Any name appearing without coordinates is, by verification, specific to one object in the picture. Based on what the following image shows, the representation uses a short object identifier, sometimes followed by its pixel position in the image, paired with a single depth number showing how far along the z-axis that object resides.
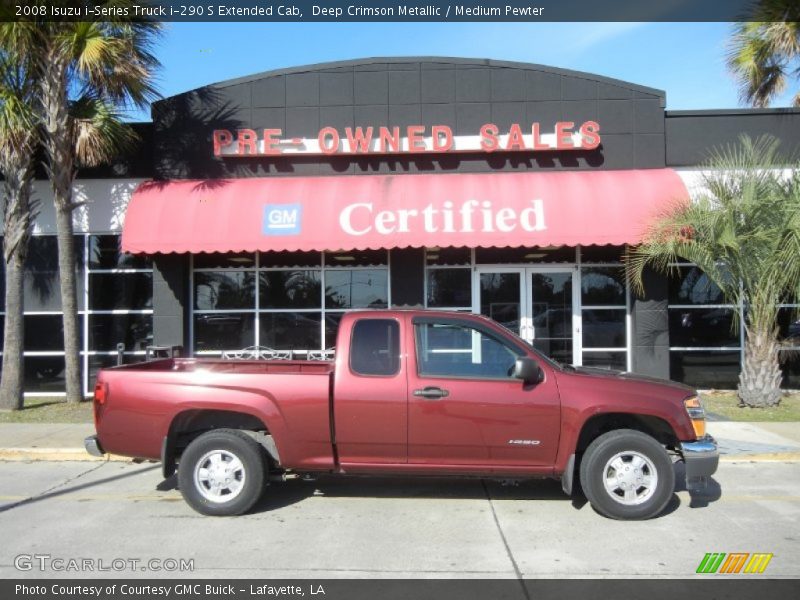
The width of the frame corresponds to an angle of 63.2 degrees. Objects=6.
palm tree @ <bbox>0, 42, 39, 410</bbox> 10.97
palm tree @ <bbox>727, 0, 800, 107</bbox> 11.72
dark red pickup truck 5.66
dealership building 12.15
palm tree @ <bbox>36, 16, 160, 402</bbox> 10.60
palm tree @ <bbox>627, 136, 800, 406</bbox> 10.01
